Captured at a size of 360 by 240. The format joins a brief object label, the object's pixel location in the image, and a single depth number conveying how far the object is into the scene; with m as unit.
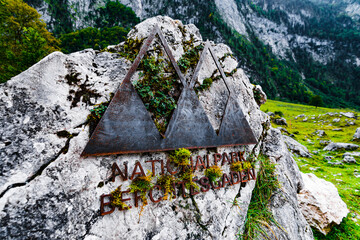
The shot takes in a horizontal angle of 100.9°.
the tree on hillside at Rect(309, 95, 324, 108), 49.06
